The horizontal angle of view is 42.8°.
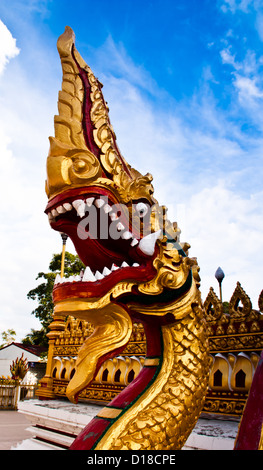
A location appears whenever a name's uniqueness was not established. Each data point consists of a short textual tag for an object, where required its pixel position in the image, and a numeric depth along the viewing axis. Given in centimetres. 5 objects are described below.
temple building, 265
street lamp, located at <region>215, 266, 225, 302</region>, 360
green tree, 1955
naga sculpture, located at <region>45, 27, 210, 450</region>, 147
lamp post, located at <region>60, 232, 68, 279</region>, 468
